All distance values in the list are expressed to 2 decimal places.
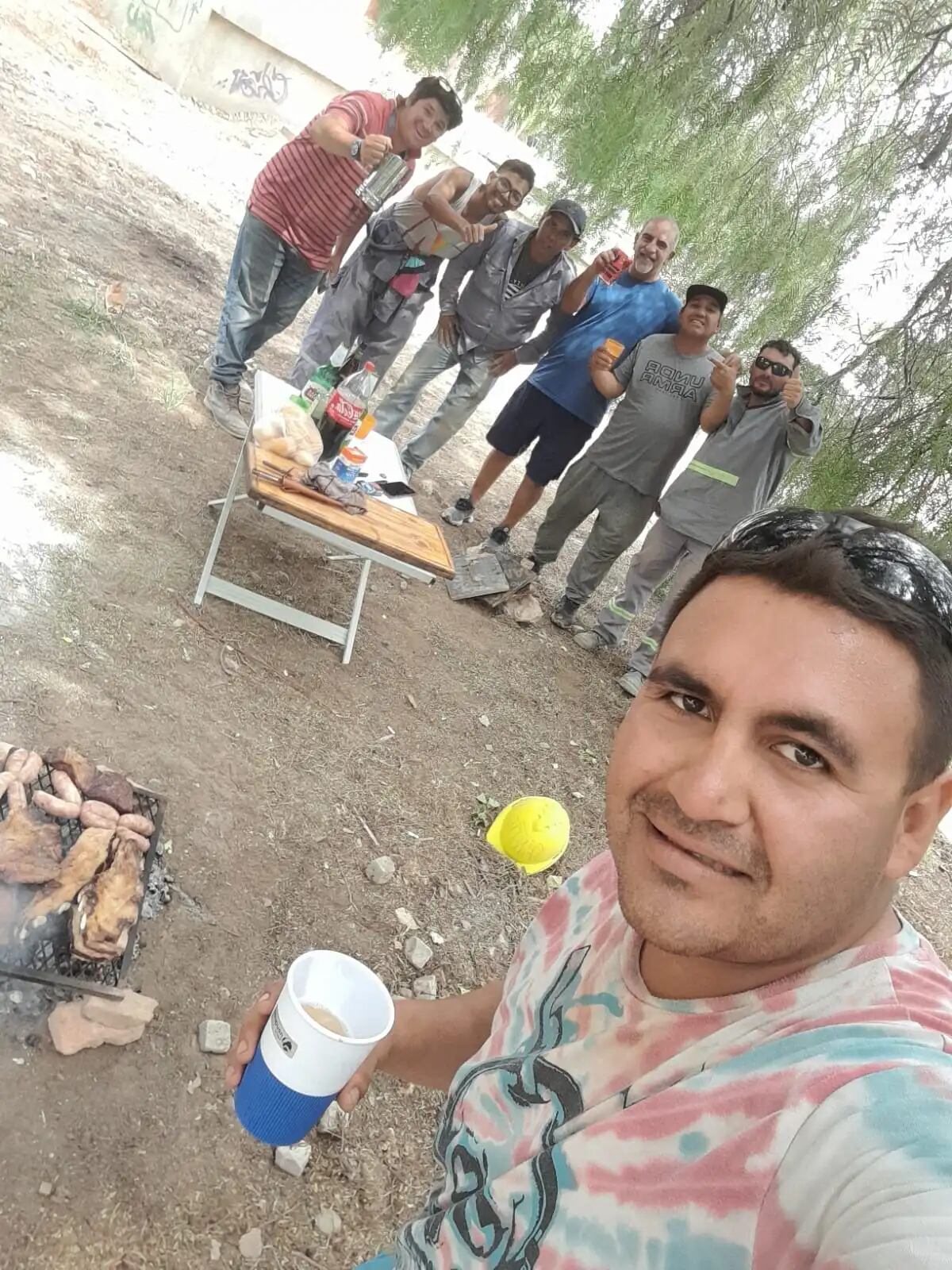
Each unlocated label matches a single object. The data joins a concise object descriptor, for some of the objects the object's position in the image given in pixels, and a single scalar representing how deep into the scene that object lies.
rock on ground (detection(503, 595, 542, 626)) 4.71
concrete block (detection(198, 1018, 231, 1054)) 2.02
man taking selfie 0.67
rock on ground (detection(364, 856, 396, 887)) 2.76
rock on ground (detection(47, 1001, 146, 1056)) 1.83
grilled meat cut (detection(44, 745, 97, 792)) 2.25
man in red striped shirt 3.86
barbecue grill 1.83
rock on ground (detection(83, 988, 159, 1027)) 1.87
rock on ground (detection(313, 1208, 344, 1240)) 1.88
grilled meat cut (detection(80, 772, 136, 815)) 2.24
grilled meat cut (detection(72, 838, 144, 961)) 1.96
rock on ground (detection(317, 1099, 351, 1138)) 2.05
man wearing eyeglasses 4.15
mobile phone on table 3.65
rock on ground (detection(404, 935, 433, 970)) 2.59
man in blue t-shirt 4.30
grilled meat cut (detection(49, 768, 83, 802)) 2.19
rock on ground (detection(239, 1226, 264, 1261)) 1.75
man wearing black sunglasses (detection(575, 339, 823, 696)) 3.75
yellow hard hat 3.13
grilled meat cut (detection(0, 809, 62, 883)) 1.98
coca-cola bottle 3.44
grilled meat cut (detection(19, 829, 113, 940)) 1.96
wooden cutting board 3.04
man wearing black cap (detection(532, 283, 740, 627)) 4.03
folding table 3.07
